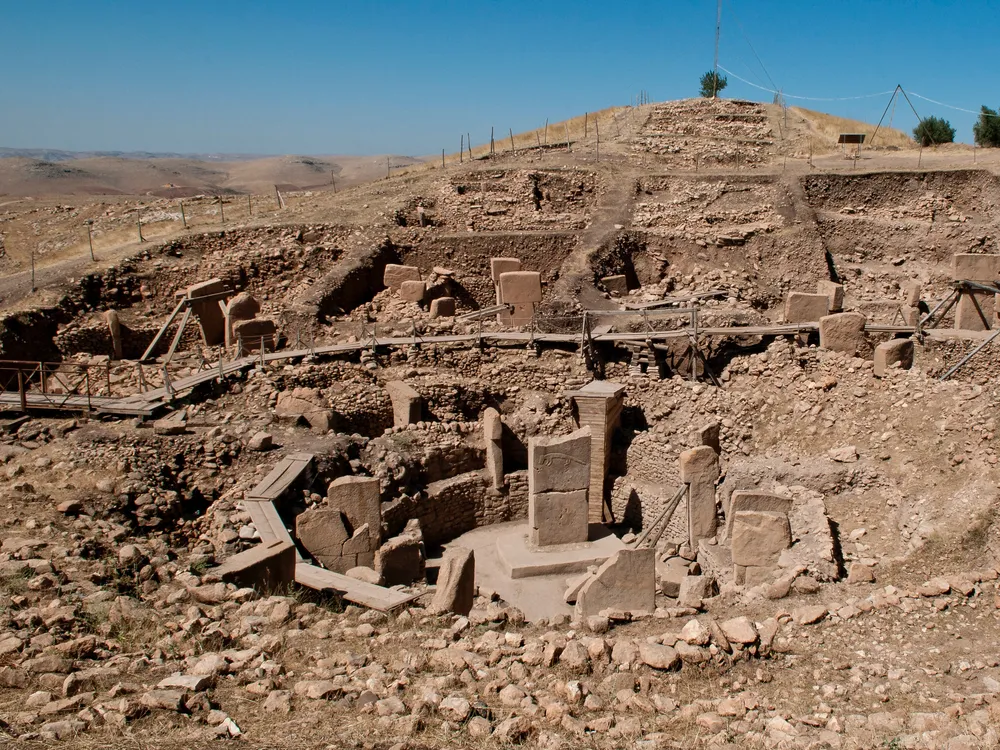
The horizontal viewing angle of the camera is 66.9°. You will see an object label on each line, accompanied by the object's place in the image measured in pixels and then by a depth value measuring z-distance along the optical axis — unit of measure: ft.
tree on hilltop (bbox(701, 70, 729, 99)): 134.92
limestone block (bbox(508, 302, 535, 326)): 64.90
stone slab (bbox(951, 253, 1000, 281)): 59.00
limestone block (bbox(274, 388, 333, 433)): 45.24
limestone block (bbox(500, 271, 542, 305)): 65.36
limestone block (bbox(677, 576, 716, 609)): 31.51
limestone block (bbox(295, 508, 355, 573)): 34.35
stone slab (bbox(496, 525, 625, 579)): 39.19
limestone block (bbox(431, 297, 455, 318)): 62.95
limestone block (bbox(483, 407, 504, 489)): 44.86
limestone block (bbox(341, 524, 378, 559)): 35.24
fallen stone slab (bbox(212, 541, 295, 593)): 27.66
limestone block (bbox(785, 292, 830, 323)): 54.70
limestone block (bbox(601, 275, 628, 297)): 66.59
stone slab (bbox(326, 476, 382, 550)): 36.09
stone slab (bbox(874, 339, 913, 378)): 44.57
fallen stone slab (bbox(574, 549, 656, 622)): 31.89
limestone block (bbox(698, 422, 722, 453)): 42.78
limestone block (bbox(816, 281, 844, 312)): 56.75
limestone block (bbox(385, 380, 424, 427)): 47.93
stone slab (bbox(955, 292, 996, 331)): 52.95
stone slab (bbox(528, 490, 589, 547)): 40.29
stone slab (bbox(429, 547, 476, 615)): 30.01
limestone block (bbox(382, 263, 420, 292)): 68.90
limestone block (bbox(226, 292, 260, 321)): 59.98
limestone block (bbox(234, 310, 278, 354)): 56.70
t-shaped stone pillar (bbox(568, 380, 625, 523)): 45.34
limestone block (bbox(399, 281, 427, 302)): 66.03
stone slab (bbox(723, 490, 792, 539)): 35.53
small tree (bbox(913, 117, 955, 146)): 108.63
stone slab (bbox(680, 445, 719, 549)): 38.75
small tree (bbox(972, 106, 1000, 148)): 100.37
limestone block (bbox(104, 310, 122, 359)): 60.95
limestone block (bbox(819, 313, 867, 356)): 49.08
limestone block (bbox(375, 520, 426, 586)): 35.35
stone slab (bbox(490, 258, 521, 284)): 70.49
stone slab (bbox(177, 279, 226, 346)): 62.34
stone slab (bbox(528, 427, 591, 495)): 39.37
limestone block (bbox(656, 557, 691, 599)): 36.22
